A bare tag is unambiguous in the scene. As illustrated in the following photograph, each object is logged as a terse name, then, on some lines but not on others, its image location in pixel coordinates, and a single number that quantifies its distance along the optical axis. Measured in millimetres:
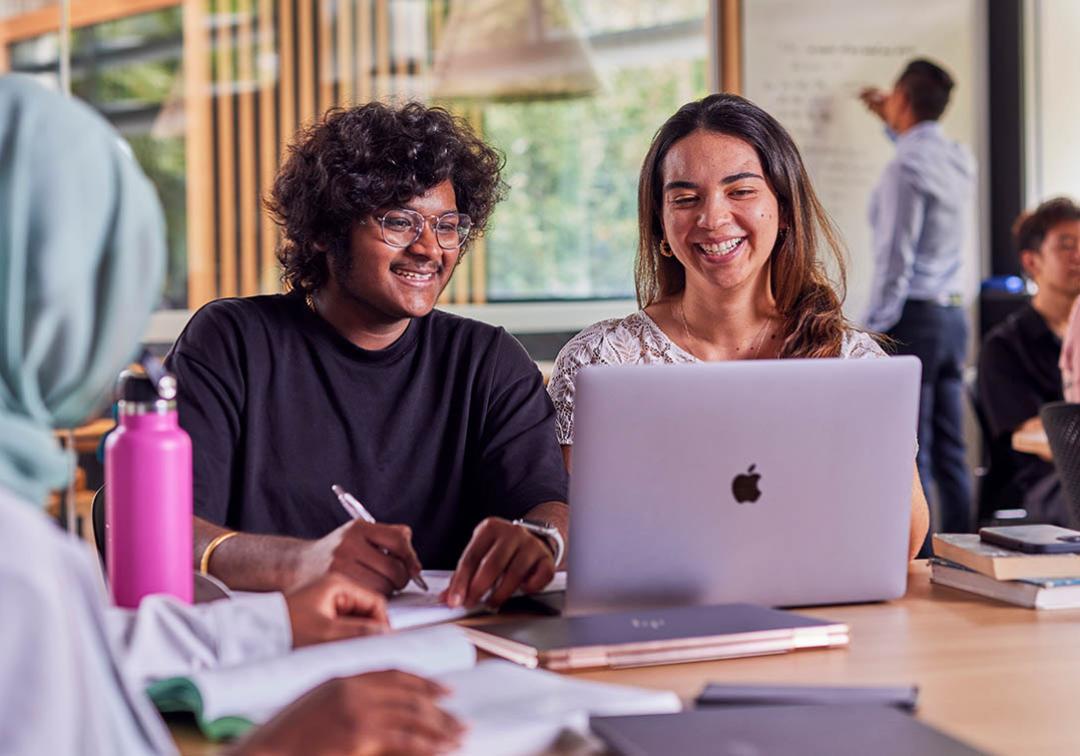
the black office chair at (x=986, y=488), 4258
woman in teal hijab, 705
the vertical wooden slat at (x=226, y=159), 5277
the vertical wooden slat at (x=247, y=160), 5305
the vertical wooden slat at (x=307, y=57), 5406
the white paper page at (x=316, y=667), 1112
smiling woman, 2355
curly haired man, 2020
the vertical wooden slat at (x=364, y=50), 5469
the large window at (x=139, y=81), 5254
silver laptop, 1428
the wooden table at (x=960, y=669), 1148
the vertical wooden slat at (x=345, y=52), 5438
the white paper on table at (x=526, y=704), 1030
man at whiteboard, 4852
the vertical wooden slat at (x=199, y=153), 5254
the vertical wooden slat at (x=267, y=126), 5316
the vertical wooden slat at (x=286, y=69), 5371
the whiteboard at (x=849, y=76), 5133
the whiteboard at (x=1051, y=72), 5449
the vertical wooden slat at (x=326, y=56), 5418
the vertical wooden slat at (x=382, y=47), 5484
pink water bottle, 1267
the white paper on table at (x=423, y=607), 1462
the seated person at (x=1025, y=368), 4191
